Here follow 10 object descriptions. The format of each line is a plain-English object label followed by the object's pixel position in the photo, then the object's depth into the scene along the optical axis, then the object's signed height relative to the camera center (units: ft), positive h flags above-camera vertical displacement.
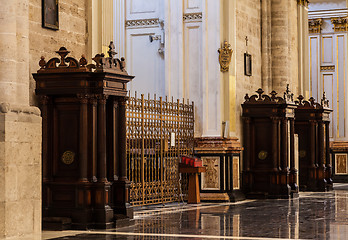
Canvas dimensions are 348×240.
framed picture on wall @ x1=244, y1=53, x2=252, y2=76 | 67.51 +6.72
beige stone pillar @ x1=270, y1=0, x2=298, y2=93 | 73.56 +9.20
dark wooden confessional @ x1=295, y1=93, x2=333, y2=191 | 77.46 -0.47
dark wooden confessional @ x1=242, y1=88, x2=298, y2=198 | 65.16 -0.62
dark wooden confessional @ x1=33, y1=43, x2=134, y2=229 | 40.04 +0.18
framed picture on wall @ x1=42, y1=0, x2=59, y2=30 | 40.73 +6.87
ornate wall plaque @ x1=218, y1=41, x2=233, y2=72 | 61.52 +6.82
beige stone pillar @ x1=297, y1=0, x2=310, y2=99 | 81.35 +9.66
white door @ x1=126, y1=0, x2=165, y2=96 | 65.98 +8.43
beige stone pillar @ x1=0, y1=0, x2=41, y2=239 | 30.81 +0.29
